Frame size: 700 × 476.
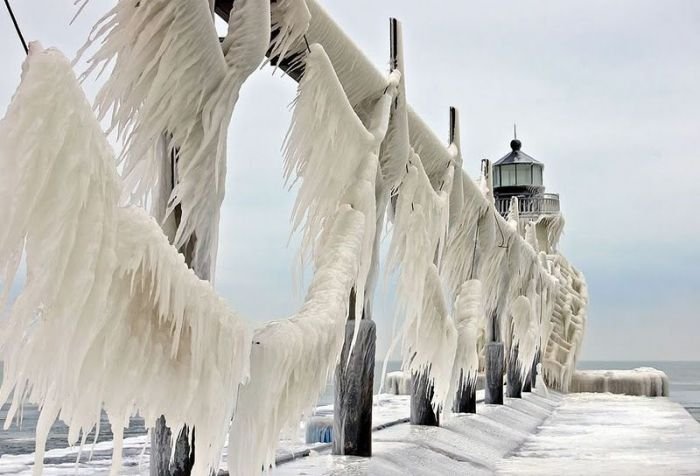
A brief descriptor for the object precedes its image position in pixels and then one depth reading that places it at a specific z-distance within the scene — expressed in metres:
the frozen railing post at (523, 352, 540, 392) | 17.95
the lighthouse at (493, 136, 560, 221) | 25.46
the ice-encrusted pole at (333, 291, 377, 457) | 6.47
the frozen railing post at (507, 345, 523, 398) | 15.62
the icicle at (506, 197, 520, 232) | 15.90
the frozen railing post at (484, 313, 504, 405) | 13.12
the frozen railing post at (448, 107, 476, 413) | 10.98
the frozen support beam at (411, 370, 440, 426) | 8.96
